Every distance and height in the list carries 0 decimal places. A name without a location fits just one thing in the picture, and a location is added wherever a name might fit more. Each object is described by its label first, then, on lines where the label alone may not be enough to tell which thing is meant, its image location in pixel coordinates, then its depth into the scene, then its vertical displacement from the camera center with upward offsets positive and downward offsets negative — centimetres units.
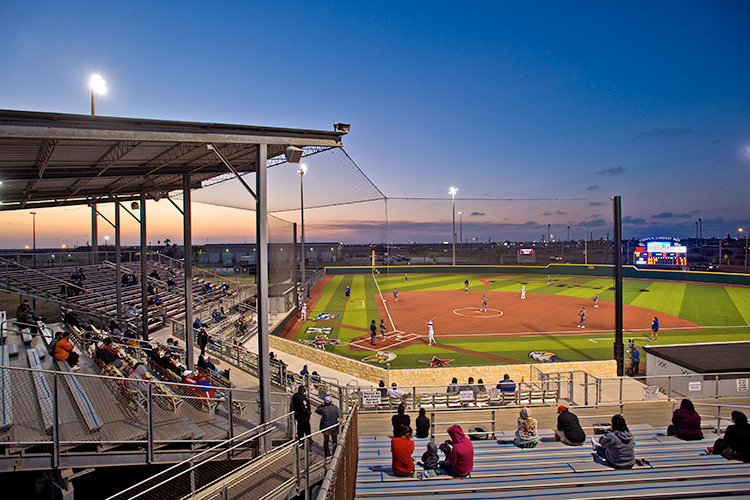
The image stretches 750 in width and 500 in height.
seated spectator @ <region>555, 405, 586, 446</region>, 754 -360
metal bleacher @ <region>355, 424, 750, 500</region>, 561 -366
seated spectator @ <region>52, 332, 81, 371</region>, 935 -245
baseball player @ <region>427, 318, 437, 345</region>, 2249 -520
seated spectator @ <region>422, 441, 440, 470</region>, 638 -350
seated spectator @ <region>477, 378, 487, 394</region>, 1183 -434
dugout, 1247 -414
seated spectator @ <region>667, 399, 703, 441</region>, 777 -360
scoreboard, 5544 -49
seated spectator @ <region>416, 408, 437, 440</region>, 803 -369
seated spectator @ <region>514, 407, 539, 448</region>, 755 -363
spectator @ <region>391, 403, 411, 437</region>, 697 -324
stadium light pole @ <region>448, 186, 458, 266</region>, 5194 +823
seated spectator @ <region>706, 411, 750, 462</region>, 656 -336
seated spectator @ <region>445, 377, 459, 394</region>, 1199 -437
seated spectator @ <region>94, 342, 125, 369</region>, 957 -264
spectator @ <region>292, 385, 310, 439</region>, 766 -325
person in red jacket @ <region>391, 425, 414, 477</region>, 629 -336
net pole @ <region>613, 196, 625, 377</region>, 1617 -177
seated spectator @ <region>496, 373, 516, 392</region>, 1214 -439
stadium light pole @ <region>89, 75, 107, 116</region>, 887 +394
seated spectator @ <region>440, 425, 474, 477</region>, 611 -329
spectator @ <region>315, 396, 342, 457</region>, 722 -334
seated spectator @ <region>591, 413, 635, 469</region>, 637 -332
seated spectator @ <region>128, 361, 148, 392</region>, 878 -283
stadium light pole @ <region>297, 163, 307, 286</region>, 2142 +395
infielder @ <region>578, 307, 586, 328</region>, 2645 -494
